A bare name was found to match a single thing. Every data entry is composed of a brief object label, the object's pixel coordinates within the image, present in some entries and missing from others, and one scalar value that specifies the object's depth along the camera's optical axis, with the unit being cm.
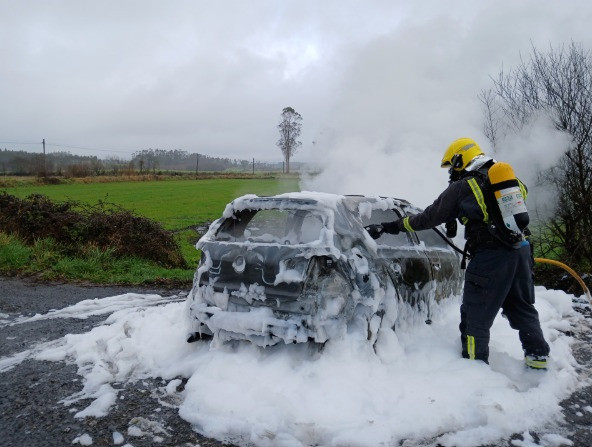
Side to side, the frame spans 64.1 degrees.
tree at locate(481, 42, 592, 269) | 812
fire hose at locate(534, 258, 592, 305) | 507
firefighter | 385
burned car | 365
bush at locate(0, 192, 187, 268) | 984
